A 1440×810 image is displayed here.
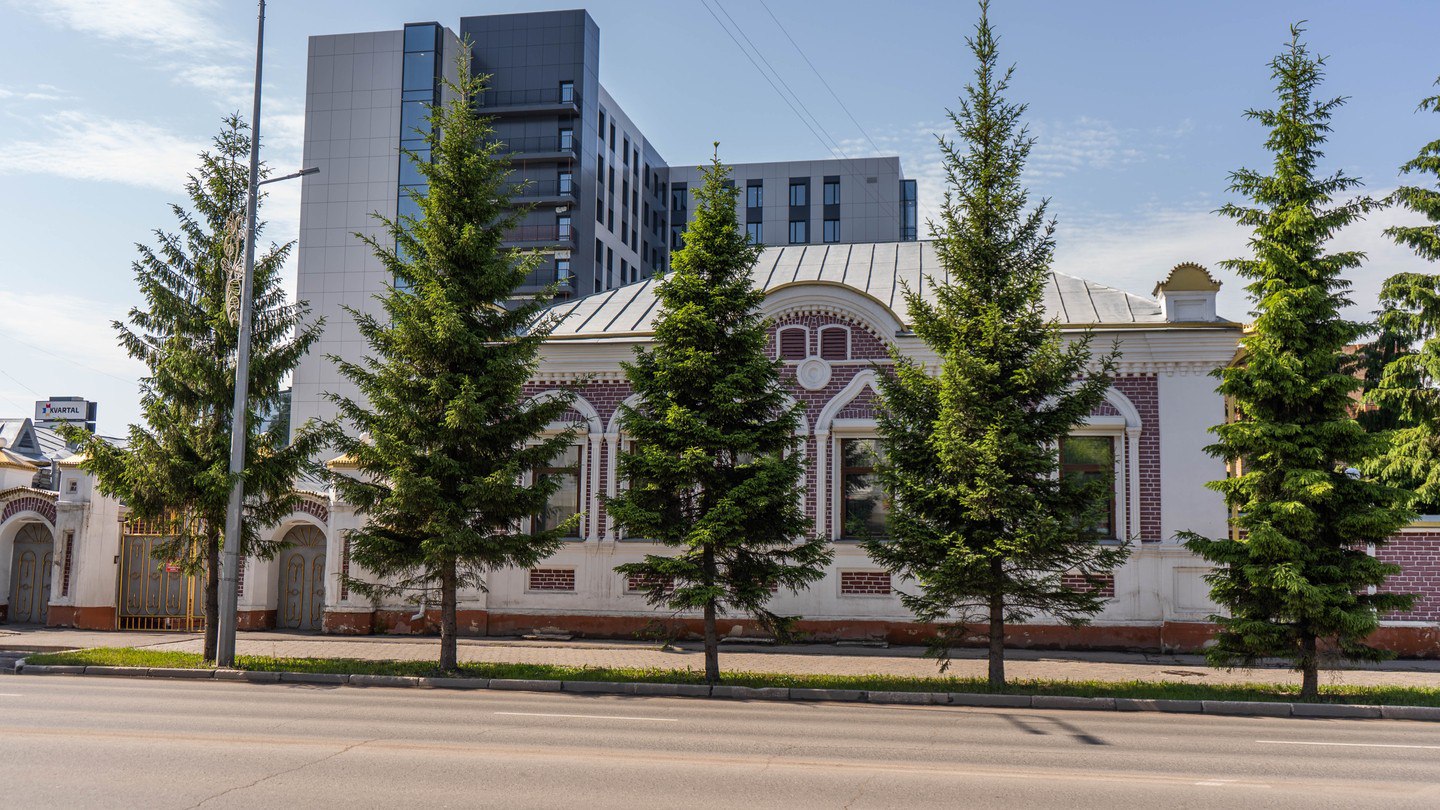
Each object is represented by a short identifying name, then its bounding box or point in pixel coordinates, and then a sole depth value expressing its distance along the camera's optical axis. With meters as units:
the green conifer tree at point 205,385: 17.77
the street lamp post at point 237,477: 17.25
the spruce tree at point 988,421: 15.30
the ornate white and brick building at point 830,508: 20.30
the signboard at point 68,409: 44.92
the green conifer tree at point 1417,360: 23.38
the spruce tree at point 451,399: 16.47
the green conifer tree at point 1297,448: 14.89
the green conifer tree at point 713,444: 16.11
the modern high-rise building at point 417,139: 61.06
